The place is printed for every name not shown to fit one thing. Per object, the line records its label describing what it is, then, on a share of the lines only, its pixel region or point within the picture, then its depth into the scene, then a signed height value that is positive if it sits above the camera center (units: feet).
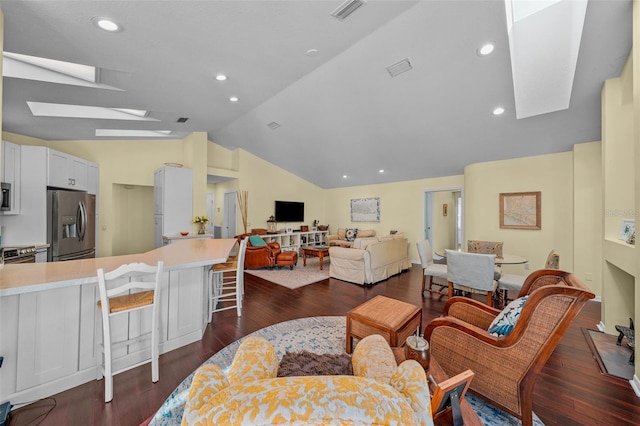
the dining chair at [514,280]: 10.14 -2.95
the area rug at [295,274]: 15.65 -4.31
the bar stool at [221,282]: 10.33 -3.06
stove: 9.72 -1.67
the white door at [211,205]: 28.30 +0.99
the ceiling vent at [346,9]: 6.92 +5.91
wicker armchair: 4.65 -2.83
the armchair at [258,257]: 18.74 -3.29
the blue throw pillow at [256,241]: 19.15 -2.14
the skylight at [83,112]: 11.82 +5.39
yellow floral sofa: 1.91 -1.56
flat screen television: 25.99 +0.28
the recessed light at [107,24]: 6.45 +5.08
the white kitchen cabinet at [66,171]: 11.96 +2.23
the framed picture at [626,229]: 8.36 -0.52
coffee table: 19.34 -3.05
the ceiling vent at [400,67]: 10.49 +6.41
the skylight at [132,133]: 16.63 +5.67
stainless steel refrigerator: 11.80 -0.60
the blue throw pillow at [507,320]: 5.32 -2.33
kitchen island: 5.52 -2.81
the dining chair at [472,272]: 10.29 -2.53
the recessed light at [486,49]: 9.16 +6.22
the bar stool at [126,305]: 5.74 -2.28
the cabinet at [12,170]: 10.39 +1.86
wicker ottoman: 6.82 -3.09
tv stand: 24.50 -2.68
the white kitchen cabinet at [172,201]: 17.20 +0.91
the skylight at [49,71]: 8.41 +5.20
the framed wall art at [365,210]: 25.59 +0.42
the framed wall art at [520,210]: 15.46 +0.25
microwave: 10.18 +0.68
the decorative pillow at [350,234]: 26.30 -2.15
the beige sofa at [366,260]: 15.28 -3.04
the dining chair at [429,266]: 12.66 -2.83
